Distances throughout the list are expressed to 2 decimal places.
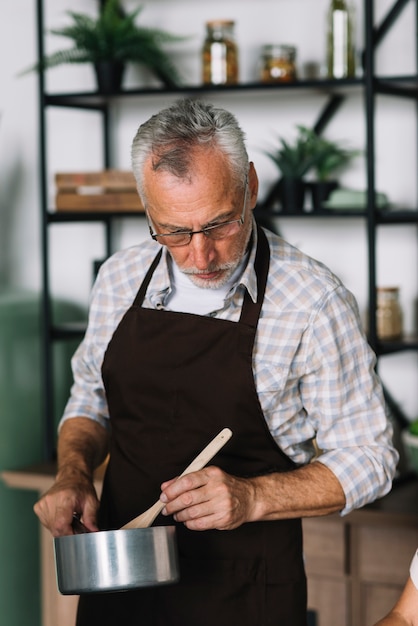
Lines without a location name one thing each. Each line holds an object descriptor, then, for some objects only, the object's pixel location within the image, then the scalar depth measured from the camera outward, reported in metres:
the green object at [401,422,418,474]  3.12
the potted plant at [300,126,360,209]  3.36
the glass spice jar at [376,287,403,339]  3.26
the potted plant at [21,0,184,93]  3.46
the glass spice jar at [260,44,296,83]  3.37
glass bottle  3.29
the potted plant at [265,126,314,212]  3.37
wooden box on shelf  3.48
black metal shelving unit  3.13
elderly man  1.86
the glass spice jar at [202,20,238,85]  3.41
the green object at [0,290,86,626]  3.49
